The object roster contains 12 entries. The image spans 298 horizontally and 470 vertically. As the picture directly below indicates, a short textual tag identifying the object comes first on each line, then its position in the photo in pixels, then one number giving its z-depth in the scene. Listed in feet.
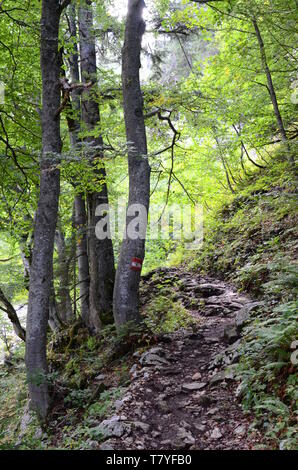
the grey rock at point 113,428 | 12.85
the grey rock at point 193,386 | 16.01
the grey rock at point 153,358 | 18.48
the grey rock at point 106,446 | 12.10
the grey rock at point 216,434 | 12.15
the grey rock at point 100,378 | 20.12
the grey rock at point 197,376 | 16.93
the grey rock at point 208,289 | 29.58
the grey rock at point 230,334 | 19.07
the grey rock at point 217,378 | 15.52
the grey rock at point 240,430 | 11.74
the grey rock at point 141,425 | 13.28
